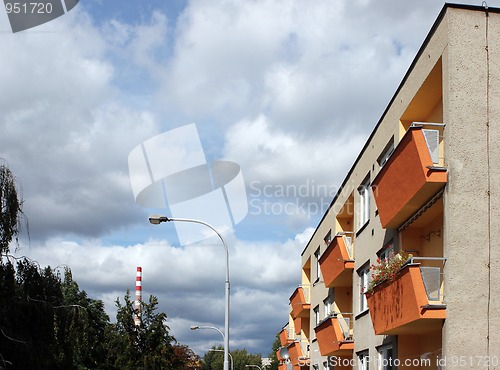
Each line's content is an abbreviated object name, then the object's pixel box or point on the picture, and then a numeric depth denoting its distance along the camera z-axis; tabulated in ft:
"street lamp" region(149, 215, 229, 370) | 68.85
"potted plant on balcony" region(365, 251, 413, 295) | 53.47
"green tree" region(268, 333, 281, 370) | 426.47
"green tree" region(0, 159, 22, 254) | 63.36
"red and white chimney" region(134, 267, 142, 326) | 216.54
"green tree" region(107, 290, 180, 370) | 114.83
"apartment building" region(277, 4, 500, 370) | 46.26
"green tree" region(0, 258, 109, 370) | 64.64
